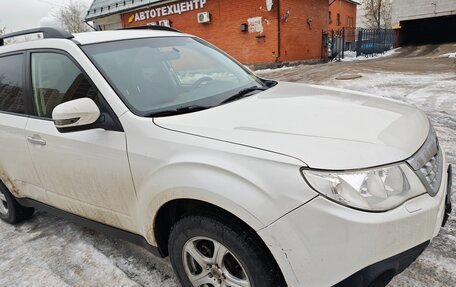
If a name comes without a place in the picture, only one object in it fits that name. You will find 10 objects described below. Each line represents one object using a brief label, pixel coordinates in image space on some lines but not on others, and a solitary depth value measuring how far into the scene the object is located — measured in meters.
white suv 1.62
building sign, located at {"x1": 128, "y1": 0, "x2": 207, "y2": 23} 18.36
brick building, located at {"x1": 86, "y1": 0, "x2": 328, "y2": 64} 16.62
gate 20.81
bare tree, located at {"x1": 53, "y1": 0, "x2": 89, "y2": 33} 35.75
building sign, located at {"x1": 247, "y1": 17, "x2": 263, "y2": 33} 16.70
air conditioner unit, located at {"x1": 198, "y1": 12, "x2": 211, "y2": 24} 17.91
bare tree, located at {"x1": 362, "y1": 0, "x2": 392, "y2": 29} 37.56
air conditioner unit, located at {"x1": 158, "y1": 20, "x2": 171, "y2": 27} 19.58
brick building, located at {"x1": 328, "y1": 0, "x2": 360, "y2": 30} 29.66
